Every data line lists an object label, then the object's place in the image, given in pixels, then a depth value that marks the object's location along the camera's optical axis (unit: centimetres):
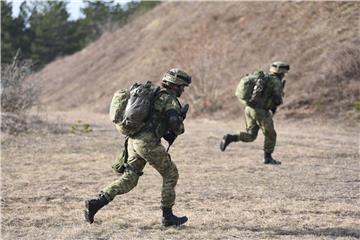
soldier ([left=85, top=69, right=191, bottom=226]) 1109
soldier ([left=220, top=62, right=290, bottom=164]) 1836
